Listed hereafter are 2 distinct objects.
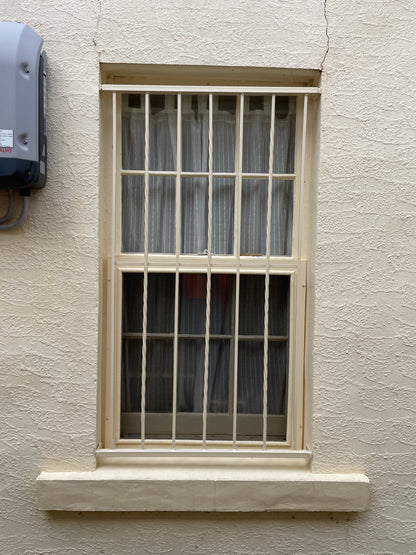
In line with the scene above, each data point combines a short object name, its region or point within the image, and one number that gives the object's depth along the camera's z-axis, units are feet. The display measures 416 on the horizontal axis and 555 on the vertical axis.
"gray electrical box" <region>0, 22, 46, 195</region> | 7.86
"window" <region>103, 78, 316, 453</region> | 9.21
